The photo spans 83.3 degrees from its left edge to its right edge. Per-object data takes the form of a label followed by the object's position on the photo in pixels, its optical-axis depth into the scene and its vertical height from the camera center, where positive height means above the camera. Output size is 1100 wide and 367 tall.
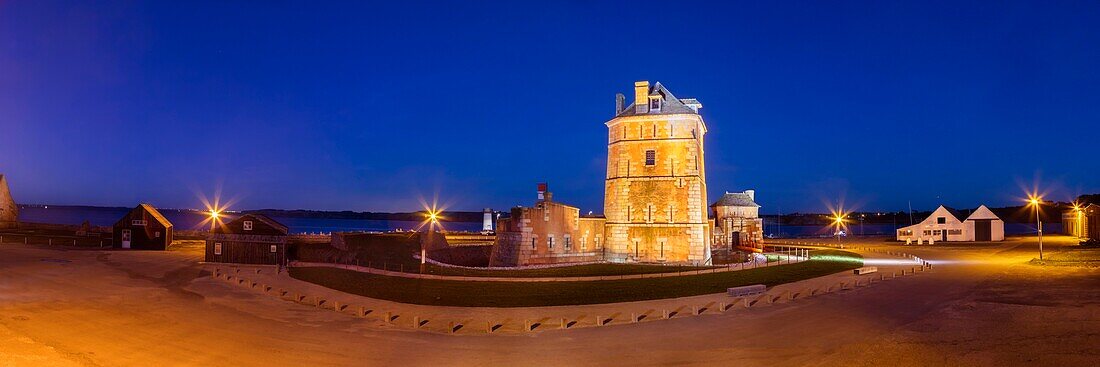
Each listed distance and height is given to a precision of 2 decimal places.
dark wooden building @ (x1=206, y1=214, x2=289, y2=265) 43.09 -1.71
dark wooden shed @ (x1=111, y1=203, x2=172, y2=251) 52.25 -1.04
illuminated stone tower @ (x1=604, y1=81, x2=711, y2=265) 42.16 +2.36
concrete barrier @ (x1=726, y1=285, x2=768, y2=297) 25.67 -3.02
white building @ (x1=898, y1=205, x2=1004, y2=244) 73.19 -1.19
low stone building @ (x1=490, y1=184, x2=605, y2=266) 37.50 -1.10
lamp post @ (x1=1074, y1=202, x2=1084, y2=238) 72.00 -0.57
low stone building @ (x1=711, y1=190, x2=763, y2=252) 65.56 -0.17
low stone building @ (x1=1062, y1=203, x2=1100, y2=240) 61.69 -0.53
